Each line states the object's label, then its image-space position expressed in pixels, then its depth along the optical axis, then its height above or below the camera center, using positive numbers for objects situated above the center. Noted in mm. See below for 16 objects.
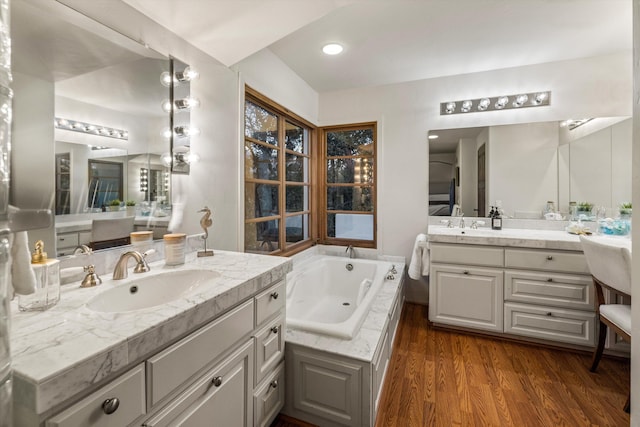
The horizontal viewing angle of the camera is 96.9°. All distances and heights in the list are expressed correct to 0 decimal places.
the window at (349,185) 3406 +355
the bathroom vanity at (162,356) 623 -411
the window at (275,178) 2402 +345
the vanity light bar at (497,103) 2700 +1110
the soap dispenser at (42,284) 877 -233
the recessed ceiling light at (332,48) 2387 +1421
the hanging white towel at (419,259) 2777 -447
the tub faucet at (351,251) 3289 -435
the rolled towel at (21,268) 832 -165
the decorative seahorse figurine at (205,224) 1627 -64
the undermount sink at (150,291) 1087 -336
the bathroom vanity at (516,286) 2193 -597
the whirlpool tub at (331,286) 2535 -707
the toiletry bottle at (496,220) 2805 -57
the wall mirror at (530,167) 2506 +464
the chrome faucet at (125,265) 1210 -230
